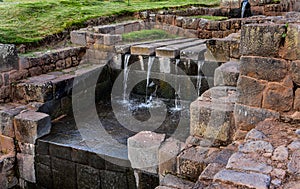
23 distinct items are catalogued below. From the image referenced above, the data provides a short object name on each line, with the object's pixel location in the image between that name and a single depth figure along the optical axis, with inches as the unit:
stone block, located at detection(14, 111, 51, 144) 235.5
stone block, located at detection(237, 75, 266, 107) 148.1
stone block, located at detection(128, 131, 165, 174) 187.0
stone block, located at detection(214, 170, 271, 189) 99.6
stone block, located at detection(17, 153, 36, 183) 242.2
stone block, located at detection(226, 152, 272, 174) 107.5
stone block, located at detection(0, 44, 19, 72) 257.9
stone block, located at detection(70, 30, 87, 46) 331.0
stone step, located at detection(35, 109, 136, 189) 203.5
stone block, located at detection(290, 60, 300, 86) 137.7
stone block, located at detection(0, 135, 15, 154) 249.1
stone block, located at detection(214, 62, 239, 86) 190.2
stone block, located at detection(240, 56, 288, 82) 141.8
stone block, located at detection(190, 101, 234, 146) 163.0
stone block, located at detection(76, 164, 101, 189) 211.3
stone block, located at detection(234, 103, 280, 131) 147.8
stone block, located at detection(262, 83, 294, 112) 142.7
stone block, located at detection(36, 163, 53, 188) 233.9
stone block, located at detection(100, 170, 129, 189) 202.7
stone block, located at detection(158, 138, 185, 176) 176.2
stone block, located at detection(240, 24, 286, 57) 140.0
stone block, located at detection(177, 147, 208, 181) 160.2
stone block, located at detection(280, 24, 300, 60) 135.3
